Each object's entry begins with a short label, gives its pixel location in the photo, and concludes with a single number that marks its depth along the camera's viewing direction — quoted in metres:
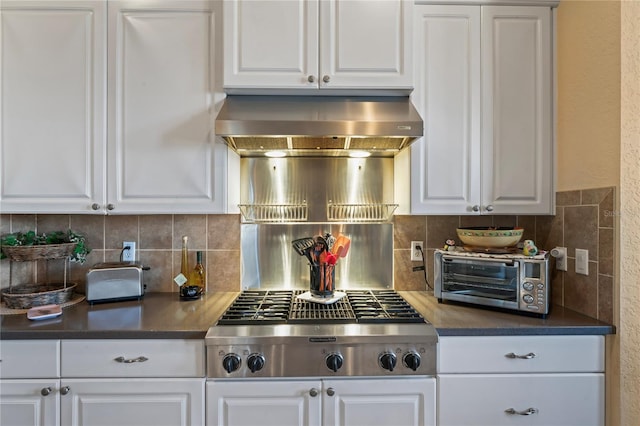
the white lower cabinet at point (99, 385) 1.28
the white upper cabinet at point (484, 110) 1.62
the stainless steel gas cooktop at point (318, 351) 1.26
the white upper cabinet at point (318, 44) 1.52
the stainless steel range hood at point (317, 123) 1.39
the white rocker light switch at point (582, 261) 1.47
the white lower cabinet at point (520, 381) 1.31
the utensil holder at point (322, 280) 1.70
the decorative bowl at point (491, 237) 1.58
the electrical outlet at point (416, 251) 1.94
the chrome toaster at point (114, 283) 1.64
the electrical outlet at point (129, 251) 1.89
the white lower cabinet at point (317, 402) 1.27
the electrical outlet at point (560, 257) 1.61
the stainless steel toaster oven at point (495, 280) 1.45
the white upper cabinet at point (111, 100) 1.56
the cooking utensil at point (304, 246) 1.73
